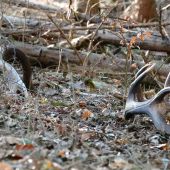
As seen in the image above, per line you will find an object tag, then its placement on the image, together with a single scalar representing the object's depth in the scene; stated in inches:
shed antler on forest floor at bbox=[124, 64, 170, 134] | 439.5
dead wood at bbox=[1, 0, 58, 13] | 821.4
